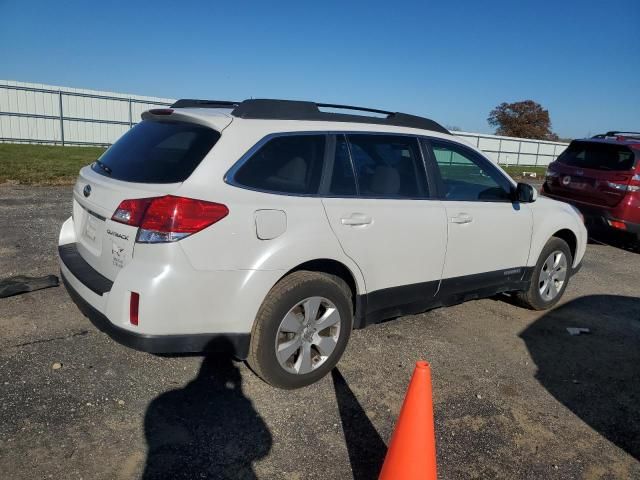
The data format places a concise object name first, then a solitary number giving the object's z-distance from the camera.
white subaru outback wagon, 2.81
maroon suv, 7.64
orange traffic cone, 2.27
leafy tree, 53.00
